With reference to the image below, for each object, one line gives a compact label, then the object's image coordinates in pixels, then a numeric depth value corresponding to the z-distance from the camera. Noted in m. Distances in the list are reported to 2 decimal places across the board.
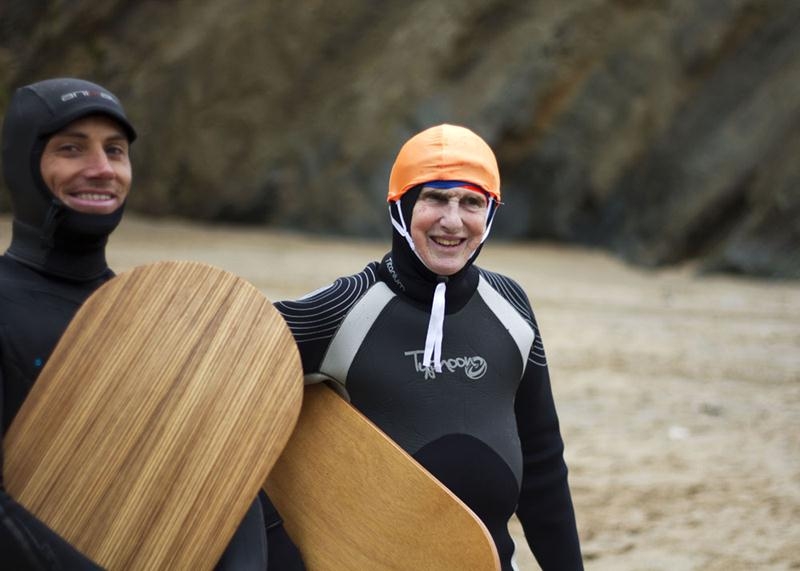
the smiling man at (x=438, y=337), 3.68
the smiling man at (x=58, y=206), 3.47
